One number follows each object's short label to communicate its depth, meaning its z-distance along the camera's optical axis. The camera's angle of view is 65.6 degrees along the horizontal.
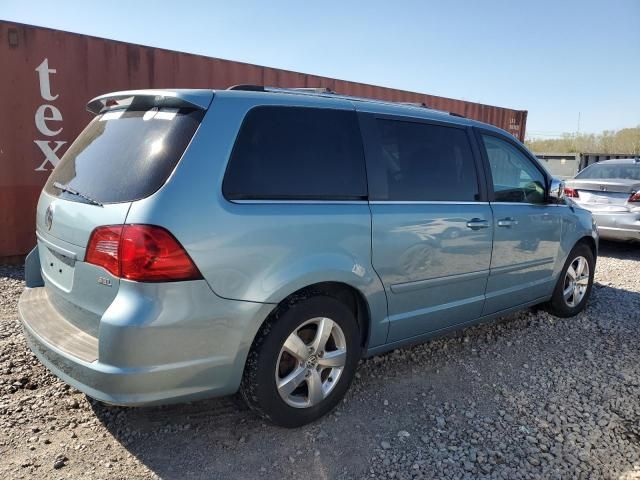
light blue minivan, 2.15
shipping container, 5.84
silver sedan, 7.46
